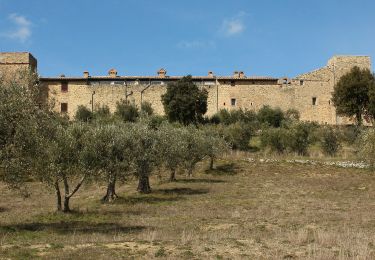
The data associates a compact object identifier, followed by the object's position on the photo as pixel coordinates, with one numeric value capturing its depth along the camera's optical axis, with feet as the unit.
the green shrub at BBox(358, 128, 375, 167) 98.73
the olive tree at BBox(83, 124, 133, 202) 74.51
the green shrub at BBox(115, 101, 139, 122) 197.67
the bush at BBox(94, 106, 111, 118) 206.12
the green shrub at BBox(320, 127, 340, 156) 158.30
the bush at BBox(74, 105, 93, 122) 203.05
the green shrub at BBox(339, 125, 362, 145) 168.23
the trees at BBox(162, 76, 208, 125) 187.01
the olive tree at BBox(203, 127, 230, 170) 128.06
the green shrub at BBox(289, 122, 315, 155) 160.66
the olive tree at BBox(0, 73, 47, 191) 51.73
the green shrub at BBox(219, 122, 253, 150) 166.50
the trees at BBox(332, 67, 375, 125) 180.65
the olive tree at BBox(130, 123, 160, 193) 90.17
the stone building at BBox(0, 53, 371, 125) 218.79
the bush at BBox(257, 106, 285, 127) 200.23
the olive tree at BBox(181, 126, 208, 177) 121.22
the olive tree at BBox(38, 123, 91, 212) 68.95
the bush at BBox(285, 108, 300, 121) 214.12
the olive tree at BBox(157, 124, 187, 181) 105.91
